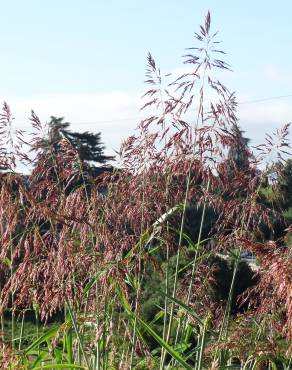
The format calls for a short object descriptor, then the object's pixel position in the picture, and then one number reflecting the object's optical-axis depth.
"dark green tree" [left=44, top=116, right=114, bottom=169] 30.29
